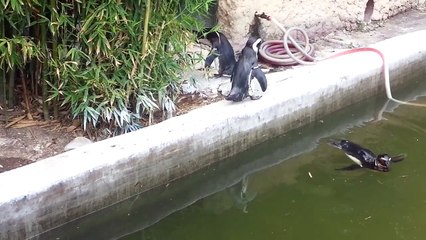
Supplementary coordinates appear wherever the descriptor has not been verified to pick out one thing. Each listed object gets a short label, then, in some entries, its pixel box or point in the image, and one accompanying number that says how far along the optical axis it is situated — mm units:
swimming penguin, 4832
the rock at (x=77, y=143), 4379
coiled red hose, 5707
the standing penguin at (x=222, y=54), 5422
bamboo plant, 4180
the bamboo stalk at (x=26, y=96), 4574
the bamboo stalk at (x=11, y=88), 4450
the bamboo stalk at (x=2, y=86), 4465
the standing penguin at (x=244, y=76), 4887
